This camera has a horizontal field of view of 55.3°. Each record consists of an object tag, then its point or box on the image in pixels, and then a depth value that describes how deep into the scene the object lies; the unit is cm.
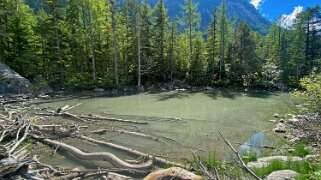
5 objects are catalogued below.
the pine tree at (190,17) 4459
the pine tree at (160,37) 4172
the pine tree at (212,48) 4296
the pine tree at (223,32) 4404
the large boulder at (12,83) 2989
